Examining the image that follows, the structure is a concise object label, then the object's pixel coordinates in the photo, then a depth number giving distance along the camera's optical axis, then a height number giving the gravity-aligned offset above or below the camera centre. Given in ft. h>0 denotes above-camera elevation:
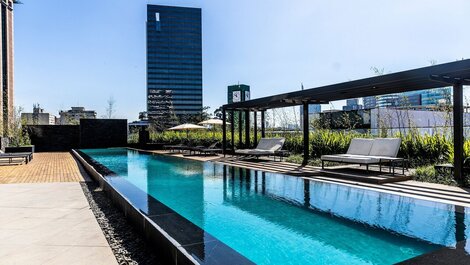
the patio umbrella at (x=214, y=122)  54.92 +1.78
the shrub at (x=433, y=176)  19.49 -2.91
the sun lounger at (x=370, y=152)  22.57 -1.64
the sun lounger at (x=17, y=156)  35.60 -2.61
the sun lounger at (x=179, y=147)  47.81 -2.22
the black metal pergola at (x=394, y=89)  19.02 +3.32
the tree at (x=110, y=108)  113.70 +8.98
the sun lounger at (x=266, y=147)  34.68 -1.74
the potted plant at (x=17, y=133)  56.85 +0.34
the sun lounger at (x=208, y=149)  44.04 -2.28
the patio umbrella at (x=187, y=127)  58.24 +1.04
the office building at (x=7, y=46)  127.34 +35.95
